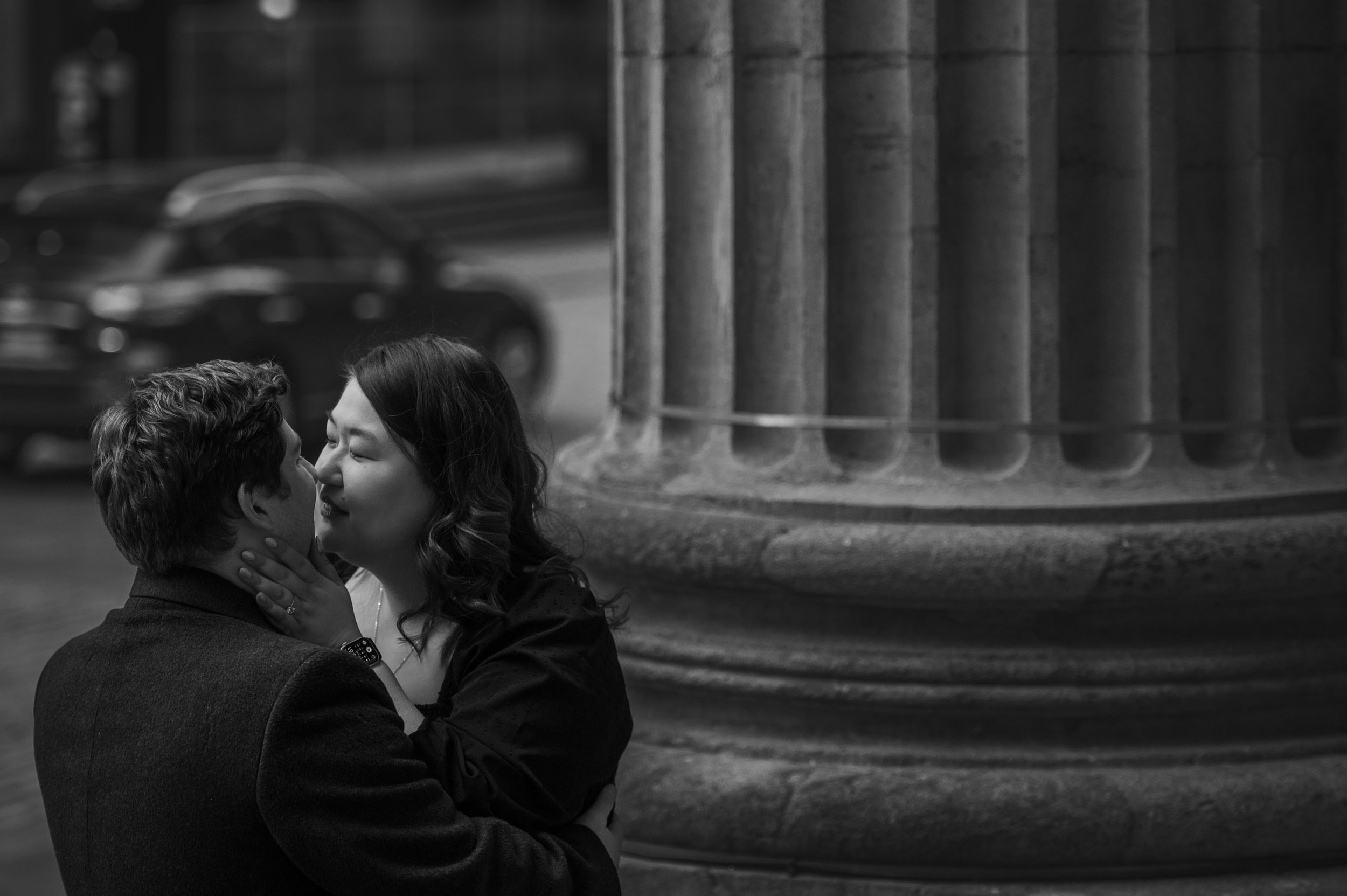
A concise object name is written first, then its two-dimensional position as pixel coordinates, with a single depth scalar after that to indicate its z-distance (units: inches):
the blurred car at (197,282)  462.9
